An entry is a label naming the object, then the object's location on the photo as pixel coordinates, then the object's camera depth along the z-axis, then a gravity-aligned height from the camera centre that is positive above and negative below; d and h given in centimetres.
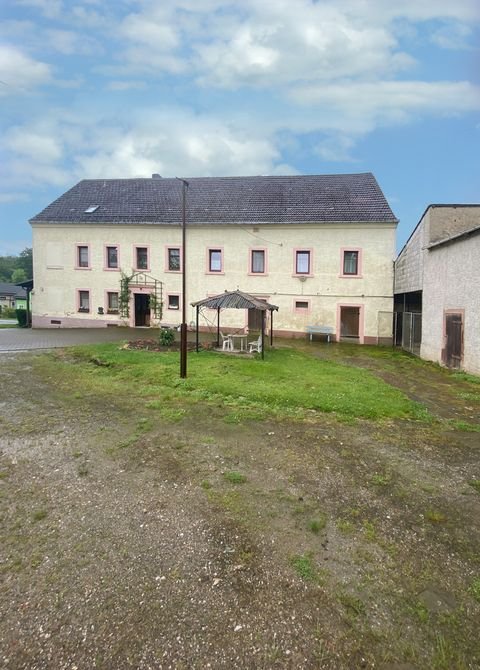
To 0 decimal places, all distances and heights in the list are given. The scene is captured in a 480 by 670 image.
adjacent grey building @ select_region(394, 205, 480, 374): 1146 +105
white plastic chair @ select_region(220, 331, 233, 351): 1595 -144
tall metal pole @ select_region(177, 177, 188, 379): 949 -100
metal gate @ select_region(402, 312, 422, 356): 1689 -96
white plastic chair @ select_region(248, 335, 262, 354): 1544 -158
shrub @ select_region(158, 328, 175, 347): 1650 -122
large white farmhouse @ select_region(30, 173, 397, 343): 2223 +391
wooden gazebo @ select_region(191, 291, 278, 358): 1426 +37
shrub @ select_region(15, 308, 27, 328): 2712 -65
